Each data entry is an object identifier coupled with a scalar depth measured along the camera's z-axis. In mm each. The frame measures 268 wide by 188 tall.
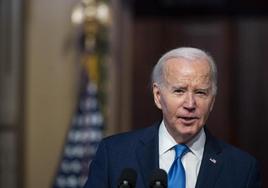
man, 5031
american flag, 11234
